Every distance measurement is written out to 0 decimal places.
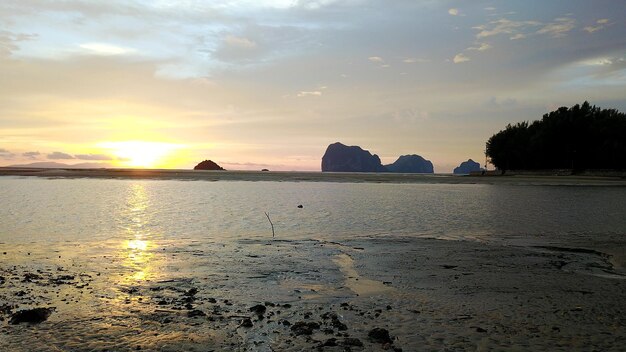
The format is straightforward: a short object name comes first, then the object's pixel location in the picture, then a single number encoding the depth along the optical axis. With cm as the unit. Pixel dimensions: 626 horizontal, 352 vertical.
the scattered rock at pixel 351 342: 827
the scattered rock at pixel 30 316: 930
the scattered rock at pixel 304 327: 886
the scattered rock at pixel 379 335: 848
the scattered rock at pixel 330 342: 826
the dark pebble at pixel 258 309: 1020
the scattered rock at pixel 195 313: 987
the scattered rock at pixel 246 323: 923
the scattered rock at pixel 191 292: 1167
